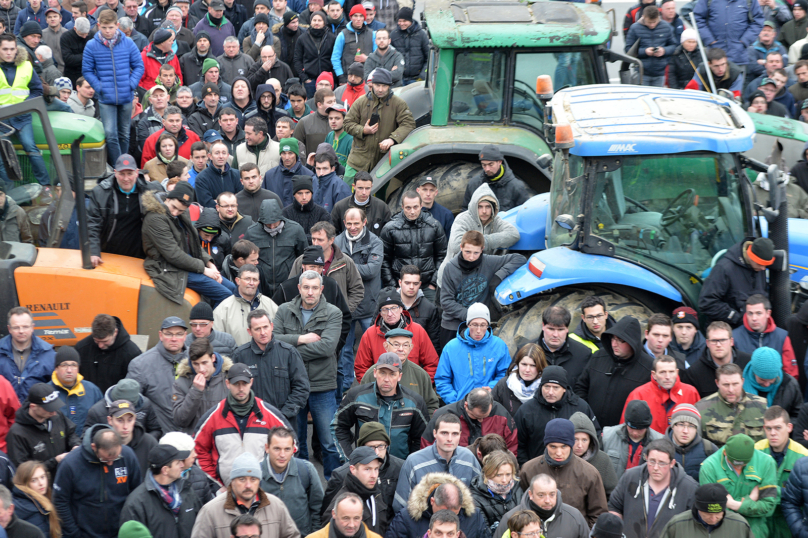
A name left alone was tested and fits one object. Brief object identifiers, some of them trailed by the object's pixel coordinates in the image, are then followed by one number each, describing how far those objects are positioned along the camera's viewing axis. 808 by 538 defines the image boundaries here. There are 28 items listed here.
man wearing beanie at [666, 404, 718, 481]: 12.45
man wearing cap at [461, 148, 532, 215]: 19.02
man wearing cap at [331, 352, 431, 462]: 13.50
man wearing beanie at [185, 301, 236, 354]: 14.51
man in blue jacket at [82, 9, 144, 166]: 24.80
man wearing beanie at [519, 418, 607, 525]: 12.05
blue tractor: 14.76
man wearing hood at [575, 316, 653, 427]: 13.86
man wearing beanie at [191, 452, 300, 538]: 11.41
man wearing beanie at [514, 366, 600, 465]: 13.25
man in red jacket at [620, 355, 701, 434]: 13.26
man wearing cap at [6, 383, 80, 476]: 12.86
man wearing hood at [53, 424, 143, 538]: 12.17
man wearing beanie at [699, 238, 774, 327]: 14.37
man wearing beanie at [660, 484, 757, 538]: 11.15
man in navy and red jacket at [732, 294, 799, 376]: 14.26
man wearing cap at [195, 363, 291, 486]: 12.87
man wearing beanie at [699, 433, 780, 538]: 12.01
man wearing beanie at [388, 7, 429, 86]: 27.30
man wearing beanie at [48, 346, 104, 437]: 13.62
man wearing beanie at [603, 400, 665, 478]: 12.59
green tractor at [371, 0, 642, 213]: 19.81
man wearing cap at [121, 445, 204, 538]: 11.70
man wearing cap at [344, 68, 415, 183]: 21.30
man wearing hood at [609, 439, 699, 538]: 11.87
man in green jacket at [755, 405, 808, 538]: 12.30
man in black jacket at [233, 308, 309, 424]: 14.42
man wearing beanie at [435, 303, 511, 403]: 14.85
